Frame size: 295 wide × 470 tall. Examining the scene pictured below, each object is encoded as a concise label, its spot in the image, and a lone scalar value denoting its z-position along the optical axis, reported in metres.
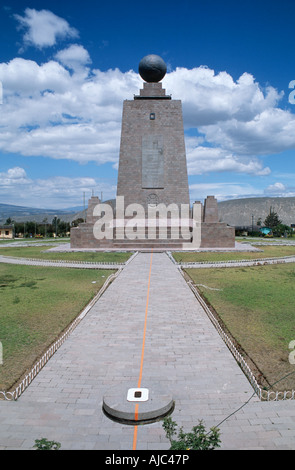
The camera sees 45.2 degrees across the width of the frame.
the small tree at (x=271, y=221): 73.62
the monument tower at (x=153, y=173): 31.84
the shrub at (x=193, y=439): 4.41
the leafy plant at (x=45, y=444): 4.37
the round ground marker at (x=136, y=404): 5.30
